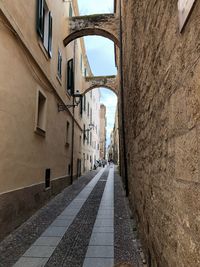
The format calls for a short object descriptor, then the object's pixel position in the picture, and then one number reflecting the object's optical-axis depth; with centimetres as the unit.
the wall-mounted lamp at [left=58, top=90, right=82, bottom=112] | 723
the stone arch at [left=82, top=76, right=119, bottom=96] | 1382
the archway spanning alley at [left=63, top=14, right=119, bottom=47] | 898
